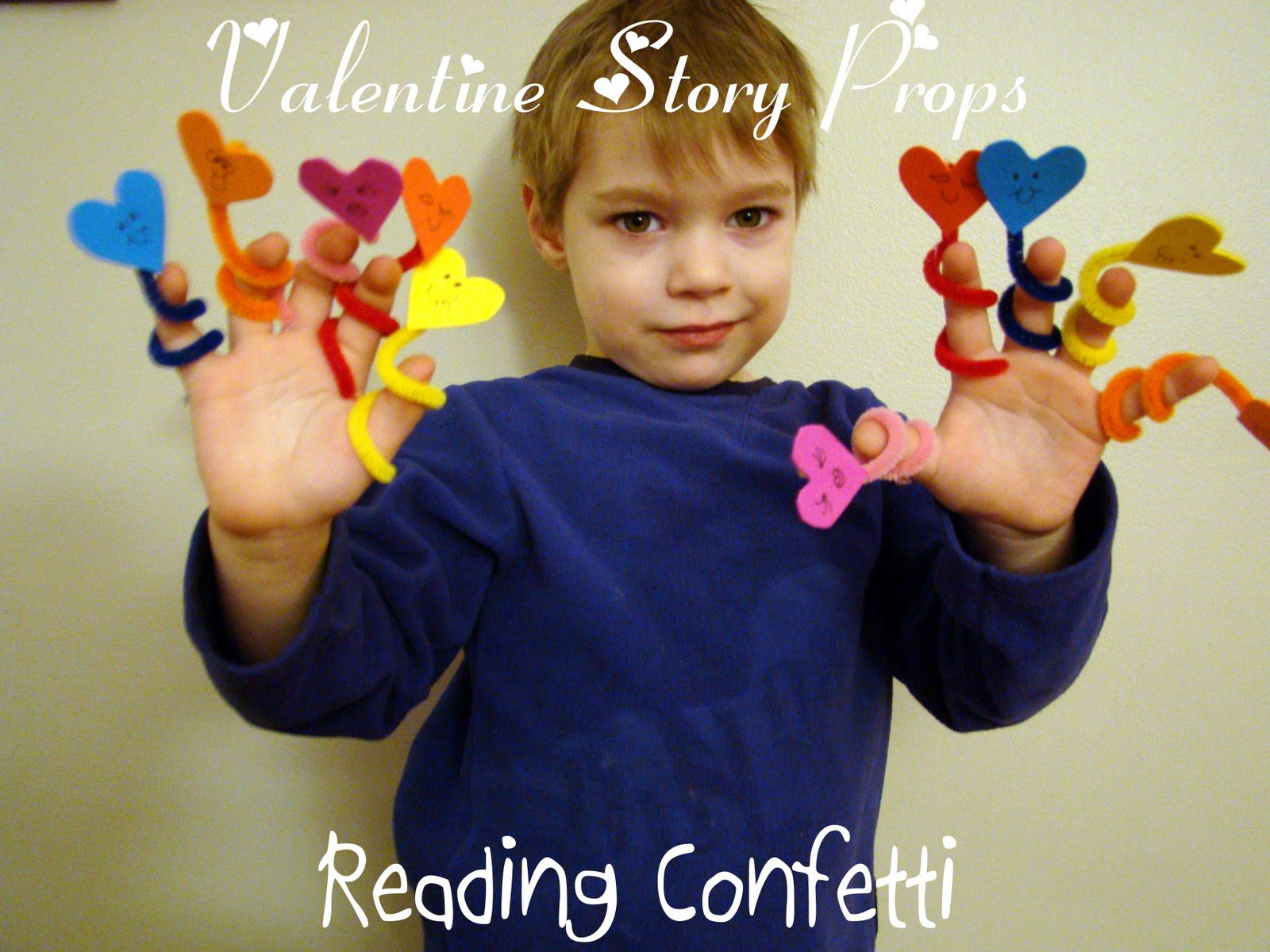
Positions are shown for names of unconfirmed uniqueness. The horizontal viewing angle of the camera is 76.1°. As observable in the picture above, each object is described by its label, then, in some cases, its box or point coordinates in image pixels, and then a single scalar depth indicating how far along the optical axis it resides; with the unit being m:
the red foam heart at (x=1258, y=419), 0.43
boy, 0.49
